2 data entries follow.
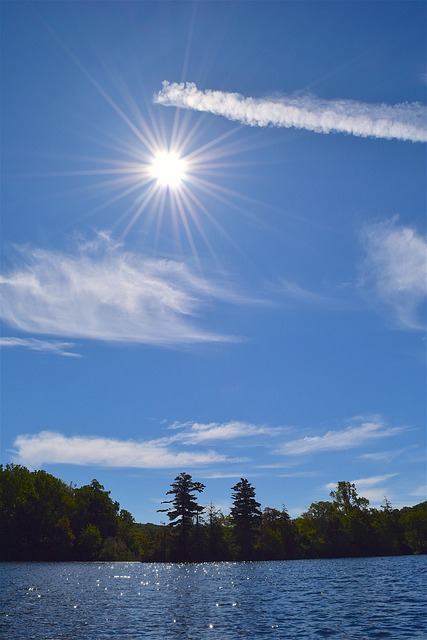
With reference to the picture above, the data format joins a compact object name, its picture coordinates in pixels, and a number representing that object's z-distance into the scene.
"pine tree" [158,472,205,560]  154.88
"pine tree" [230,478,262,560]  159.38
